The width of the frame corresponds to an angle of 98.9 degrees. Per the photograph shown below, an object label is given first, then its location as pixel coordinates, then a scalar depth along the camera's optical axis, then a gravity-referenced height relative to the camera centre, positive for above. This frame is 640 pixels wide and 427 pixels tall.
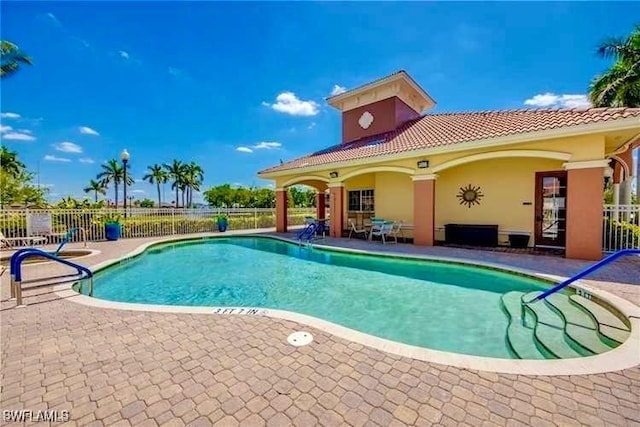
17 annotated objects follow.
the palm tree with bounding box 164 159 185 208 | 54.06 +6.92
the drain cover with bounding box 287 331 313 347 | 3.35 -1.68
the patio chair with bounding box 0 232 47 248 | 10.31 -1.40
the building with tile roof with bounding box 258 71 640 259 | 7.89 +1.56
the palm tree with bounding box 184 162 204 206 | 55.41 +6.07
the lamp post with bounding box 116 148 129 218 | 14.03 +2.56
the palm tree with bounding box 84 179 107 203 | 62.19 +4.22
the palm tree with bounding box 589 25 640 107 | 14.89 +7.47
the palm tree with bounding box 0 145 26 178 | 32.72 +5.73
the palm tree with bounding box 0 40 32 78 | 14.56 +8.02
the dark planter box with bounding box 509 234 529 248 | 10.34 -1.33
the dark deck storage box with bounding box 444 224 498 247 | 10.79 -1.18
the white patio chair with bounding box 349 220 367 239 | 14.07 -1.31
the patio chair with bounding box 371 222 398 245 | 12.12 -1.03
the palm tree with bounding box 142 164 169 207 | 55.31 +6.29
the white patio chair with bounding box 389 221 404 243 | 12.53 -1.17
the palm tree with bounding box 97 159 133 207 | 54.19 +6.63
